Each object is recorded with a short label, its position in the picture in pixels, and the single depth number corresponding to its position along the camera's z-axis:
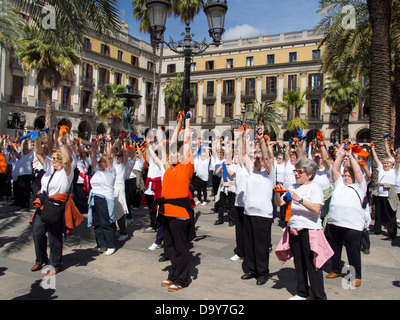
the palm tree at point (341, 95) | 35.16
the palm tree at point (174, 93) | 40.54
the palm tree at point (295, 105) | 39.71
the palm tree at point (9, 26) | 12.51
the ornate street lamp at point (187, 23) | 8.73
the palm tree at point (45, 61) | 23.03
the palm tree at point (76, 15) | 7.89
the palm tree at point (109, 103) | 36.94
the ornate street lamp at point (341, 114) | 23.16
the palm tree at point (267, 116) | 39.72
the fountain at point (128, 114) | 12.04
